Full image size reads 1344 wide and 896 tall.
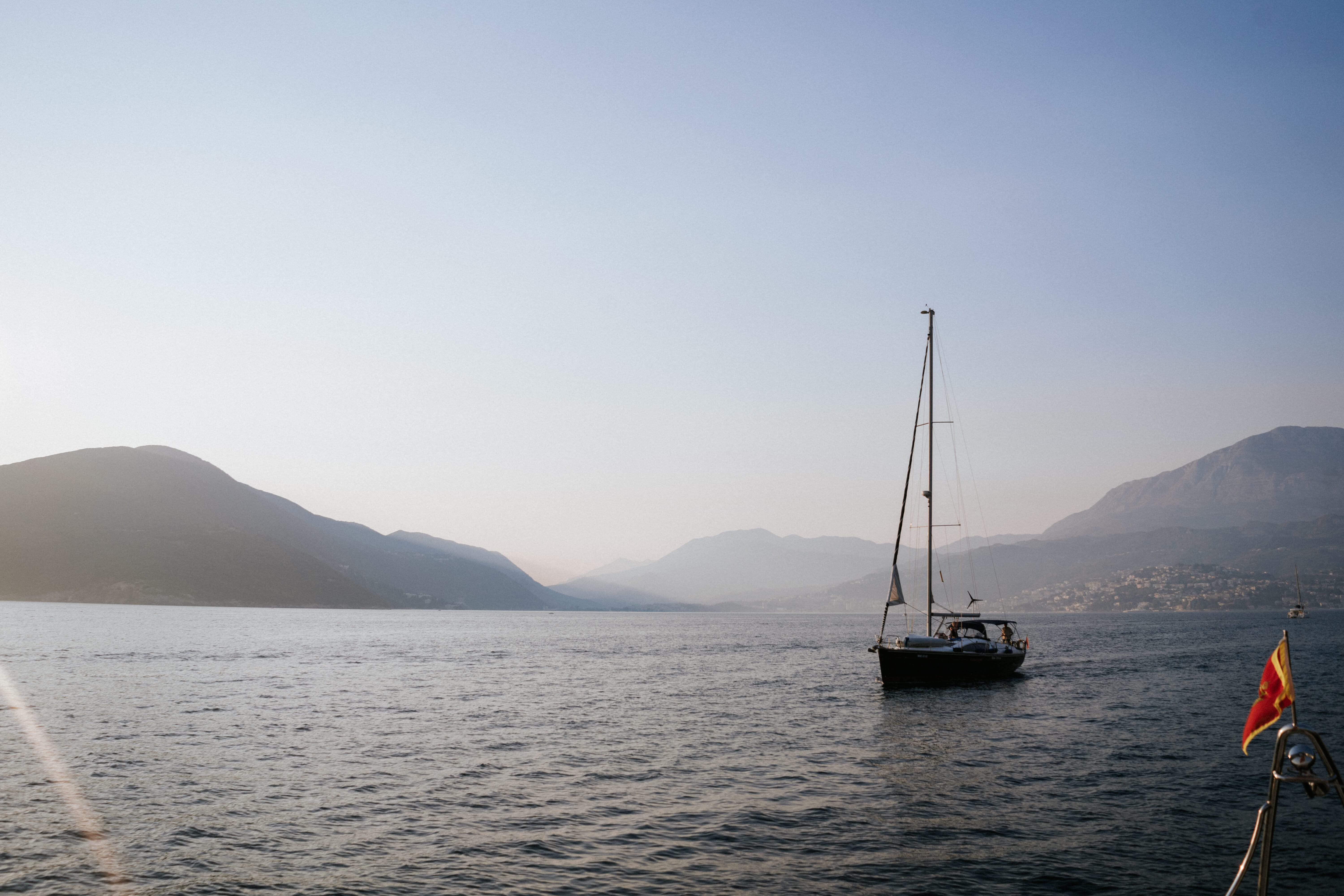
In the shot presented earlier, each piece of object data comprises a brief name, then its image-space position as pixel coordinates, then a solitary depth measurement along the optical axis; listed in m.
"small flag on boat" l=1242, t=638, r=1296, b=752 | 11.30
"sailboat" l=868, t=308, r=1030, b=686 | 57.62
